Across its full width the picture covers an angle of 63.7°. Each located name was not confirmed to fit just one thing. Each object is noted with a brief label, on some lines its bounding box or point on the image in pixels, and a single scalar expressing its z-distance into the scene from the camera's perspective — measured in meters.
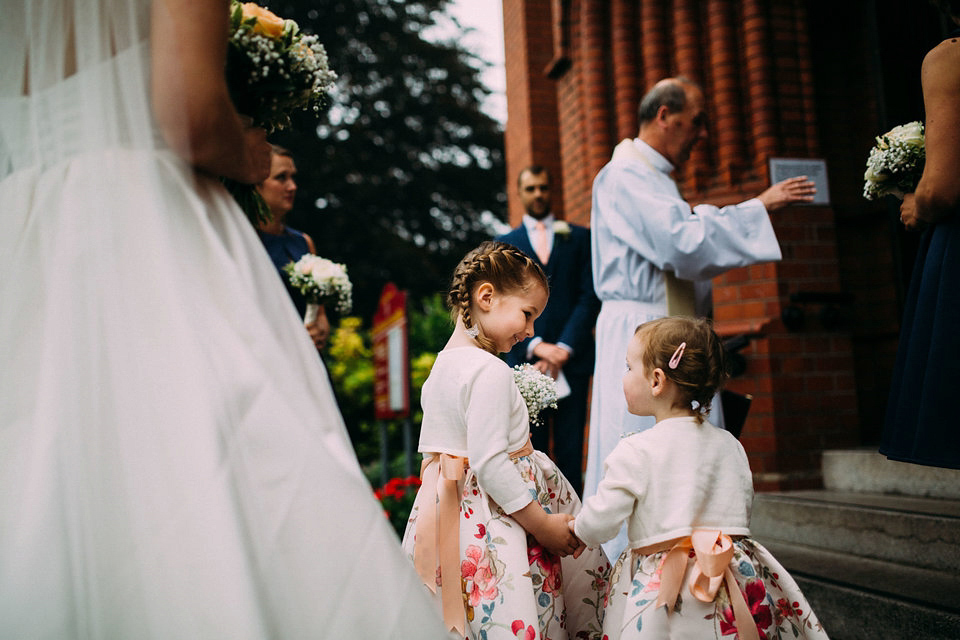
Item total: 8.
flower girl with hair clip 2.10
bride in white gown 1.33
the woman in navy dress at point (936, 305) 2.32
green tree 18.20
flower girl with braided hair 2.22
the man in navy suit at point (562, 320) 4.03
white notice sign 5.12
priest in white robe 3.25
